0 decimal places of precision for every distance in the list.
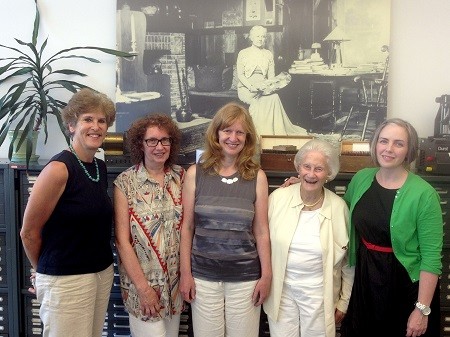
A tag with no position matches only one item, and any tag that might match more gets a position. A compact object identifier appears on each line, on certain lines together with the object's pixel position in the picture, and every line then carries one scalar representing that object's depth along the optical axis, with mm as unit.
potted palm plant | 2492
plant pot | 2527
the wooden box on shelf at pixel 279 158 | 2387
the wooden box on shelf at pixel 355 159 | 2373
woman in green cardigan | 1776
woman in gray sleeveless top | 1947
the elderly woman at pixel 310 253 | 1897
